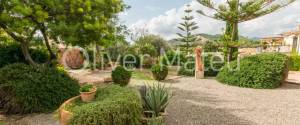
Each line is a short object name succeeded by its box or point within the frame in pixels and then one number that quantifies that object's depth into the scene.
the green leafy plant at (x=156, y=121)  2.39
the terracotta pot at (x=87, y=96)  2.88
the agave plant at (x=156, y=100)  2.84
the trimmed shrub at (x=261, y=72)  5.62
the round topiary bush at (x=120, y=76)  5.27
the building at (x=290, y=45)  13.31
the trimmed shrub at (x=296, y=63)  10.09
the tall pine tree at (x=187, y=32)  13.44
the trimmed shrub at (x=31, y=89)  3.20
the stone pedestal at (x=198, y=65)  7.20
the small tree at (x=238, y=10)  7.03
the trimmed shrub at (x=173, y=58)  9.92
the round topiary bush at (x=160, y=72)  6.63
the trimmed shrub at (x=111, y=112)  2.14
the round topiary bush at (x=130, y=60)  10.56
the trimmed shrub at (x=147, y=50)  11.96
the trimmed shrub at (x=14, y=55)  4.67
